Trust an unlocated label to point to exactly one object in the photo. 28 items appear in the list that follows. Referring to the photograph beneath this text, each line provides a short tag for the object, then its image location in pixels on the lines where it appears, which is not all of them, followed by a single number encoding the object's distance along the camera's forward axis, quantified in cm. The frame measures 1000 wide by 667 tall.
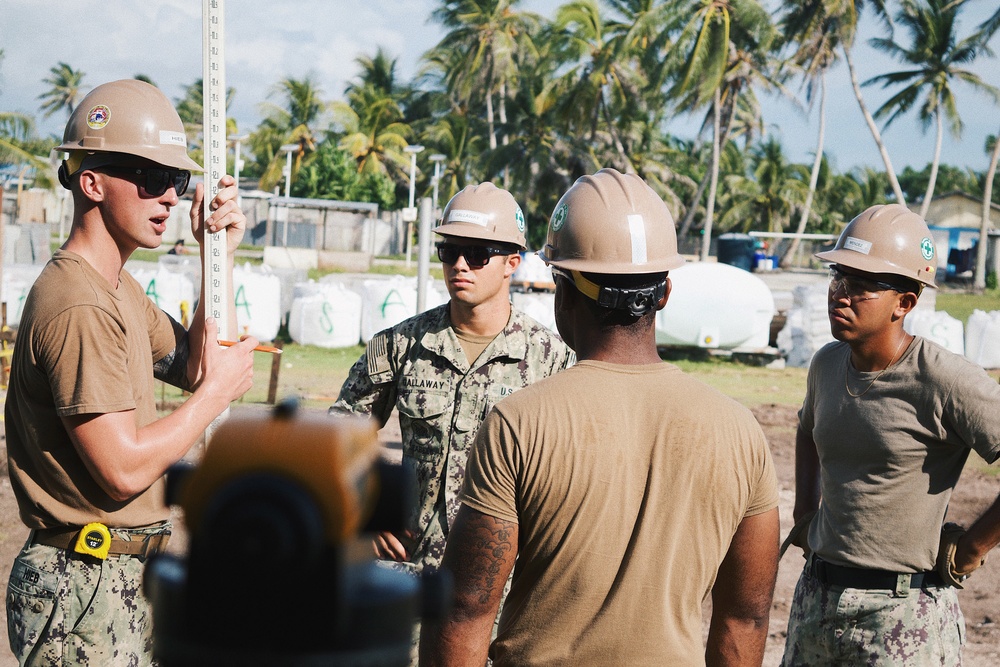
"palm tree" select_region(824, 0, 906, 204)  3578
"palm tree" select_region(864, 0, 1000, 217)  3819
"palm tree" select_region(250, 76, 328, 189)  5356
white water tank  1619
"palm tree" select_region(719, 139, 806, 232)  4512
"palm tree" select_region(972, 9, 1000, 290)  3362
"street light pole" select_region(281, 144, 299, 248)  3718
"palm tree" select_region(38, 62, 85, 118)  7975
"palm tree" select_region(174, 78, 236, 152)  5691
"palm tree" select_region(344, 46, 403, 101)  5725
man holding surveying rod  224
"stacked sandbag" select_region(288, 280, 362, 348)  1609
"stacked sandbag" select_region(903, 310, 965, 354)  1573
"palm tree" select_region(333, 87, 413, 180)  5053
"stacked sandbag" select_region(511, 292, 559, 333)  1584
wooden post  937
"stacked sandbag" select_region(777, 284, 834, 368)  1686
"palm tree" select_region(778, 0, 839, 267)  3716
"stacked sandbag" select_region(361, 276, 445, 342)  1597
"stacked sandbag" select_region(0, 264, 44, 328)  1442
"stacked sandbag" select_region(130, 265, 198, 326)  1562
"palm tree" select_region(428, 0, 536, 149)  4478
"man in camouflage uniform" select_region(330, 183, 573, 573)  339
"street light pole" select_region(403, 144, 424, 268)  2103
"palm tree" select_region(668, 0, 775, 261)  3319
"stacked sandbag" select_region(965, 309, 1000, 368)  1638
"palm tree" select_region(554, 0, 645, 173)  3753
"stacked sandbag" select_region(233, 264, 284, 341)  1581
